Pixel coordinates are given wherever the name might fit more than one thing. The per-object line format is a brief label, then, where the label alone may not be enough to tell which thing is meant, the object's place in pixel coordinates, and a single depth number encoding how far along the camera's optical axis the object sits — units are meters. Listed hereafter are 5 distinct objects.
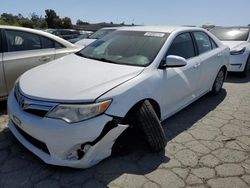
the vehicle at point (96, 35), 6.43
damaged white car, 1.80
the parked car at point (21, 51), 2.97
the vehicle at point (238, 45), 5.16
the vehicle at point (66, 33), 11.49
